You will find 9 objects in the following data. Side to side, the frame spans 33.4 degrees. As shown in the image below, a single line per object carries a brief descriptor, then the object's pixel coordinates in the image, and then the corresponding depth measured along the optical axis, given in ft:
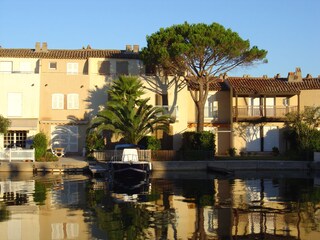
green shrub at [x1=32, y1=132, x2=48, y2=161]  139.85
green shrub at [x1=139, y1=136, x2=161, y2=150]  141.38
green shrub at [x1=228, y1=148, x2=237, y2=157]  161.44
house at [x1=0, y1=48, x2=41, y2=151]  155.39
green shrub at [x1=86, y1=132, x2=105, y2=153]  146.41
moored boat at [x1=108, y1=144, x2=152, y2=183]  108.27
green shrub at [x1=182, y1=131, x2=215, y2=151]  141.86
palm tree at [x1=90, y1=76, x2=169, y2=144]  137.90
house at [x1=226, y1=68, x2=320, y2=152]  164.86
